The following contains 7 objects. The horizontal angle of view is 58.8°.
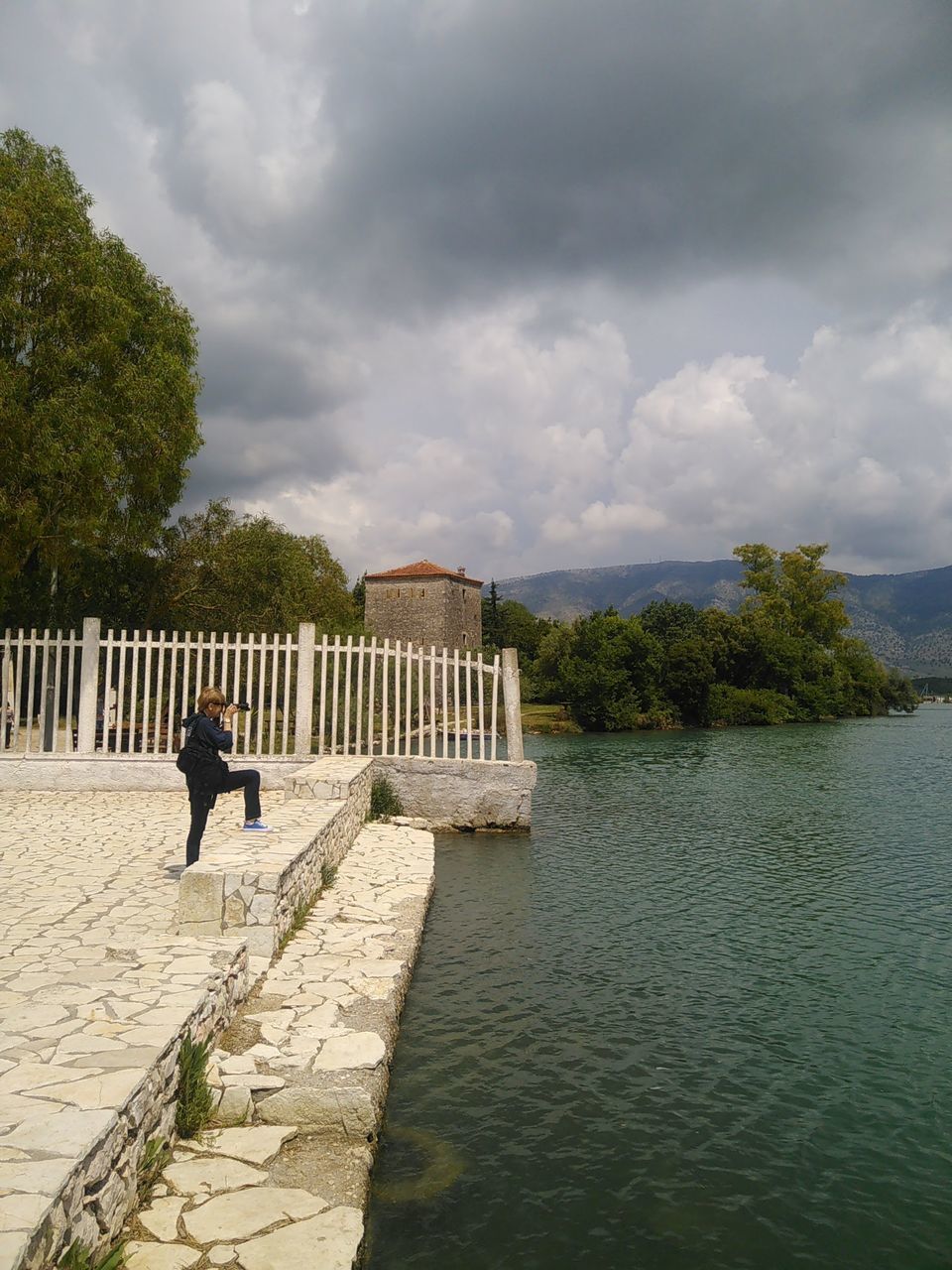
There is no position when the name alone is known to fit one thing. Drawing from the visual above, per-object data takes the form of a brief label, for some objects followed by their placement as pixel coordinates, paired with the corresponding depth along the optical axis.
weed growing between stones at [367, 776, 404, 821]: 12.50
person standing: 7.34
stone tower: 63.59
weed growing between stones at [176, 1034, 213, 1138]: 3.90
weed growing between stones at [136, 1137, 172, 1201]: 3.42
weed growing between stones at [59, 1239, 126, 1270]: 2.69
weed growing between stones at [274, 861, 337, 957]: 6.45
